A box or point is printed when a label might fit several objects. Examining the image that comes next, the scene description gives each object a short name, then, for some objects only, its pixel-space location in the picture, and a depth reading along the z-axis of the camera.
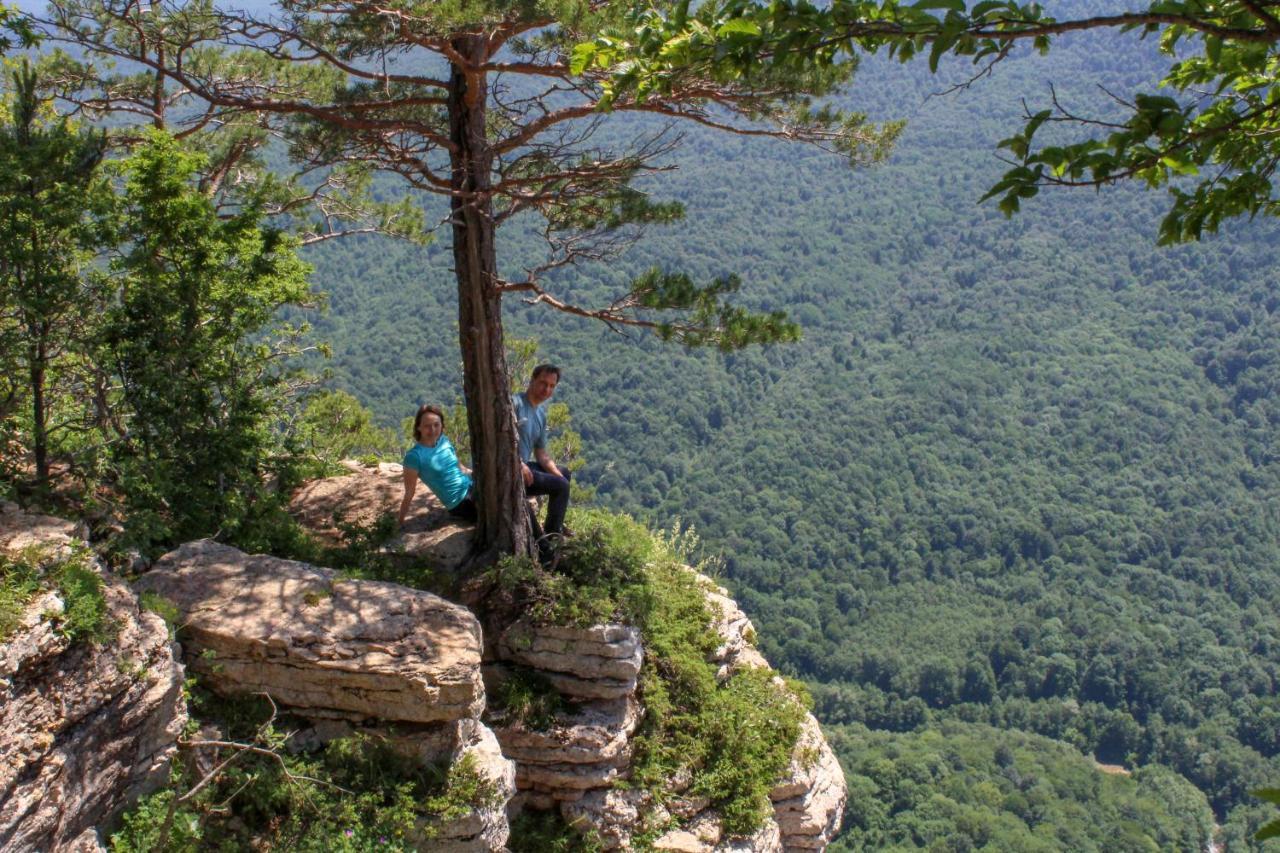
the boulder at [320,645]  4.91
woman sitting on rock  6.68
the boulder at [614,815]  5.81
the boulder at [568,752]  5.78
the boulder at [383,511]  6.69
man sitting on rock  6.54
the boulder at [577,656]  5.99
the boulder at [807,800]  6.85
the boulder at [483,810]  4.89
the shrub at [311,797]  4.45
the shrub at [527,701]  5.82
